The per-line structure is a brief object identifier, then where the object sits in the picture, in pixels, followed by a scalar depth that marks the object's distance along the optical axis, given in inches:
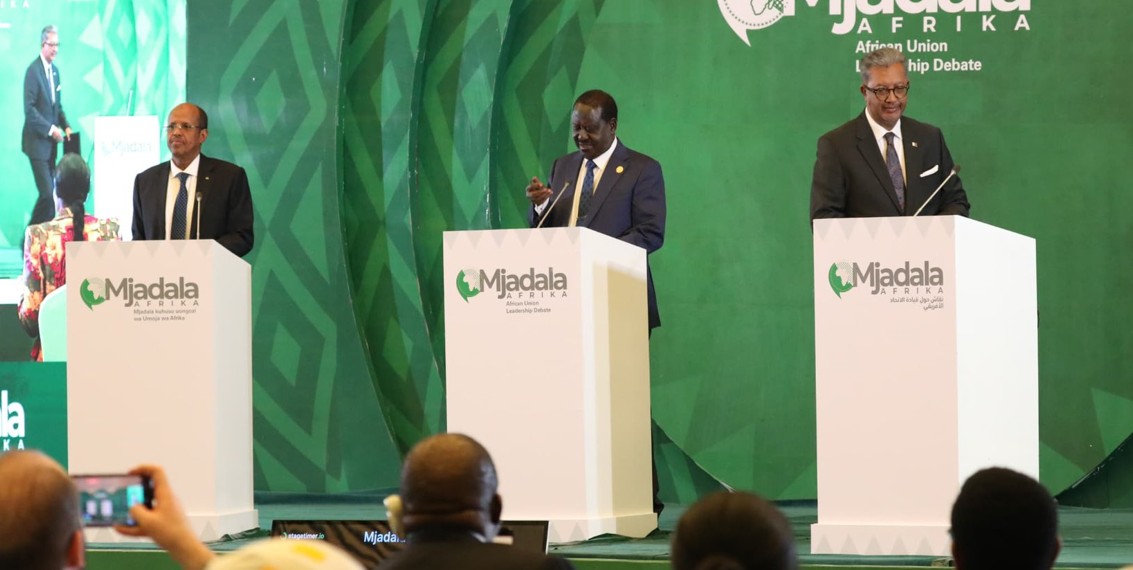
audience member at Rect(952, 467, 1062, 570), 188.5
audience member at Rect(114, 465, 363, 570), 180.1
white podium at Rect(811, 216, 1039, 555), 389.4
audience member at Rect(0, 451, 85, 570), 169.0
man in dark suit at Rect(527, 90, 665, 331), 474.6
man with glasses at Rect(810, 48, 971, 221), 431.2
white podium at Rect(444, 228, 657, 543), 430.6
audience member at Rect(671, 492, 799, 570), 169.6
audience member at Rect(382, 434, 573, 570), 204.7
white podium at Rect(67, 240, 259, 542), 453.1
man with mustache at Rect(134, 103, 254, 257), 481.4
